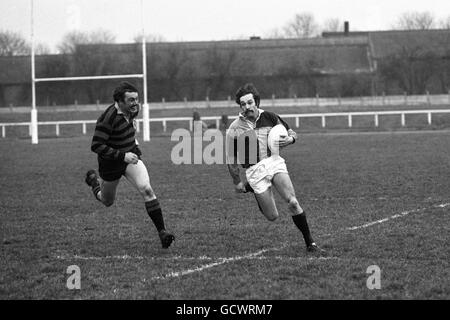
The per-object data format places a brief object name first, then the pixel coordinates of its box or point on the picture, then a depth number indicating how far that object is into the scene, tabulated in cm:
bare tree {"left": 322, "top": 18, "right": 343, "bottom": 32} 9856
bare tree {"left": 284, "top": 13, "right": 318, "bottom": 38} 9656
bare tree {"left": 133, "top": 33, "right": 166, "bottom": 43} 6381
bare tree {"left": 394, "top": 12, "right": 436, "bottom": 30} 7875
